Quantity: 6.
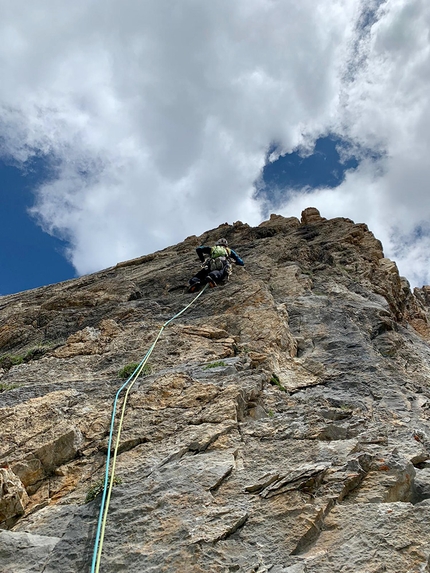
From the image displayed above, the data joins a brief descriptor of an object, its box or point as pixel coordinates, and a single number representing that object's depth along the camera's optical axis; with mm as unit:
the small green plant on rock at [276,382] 7802
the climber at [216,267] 13219
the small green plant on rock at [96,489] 5520
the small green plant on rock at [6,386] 8339
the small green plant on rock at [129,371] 8203
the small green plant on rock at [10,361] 9953
